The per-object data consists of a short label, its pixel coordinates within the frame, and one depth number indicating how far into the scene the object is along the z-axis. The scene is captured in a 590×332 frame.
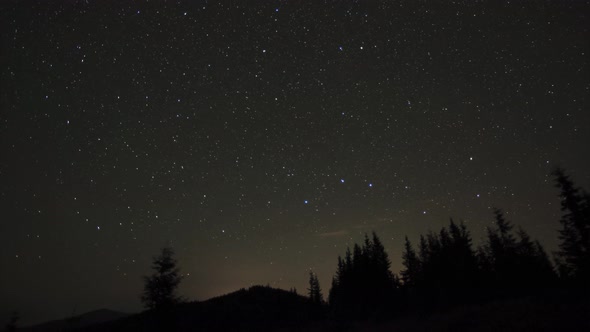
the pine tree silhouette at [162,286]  25.88
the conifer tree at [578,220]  33.28
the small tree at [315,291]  79.06
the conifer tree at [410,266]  53.81
